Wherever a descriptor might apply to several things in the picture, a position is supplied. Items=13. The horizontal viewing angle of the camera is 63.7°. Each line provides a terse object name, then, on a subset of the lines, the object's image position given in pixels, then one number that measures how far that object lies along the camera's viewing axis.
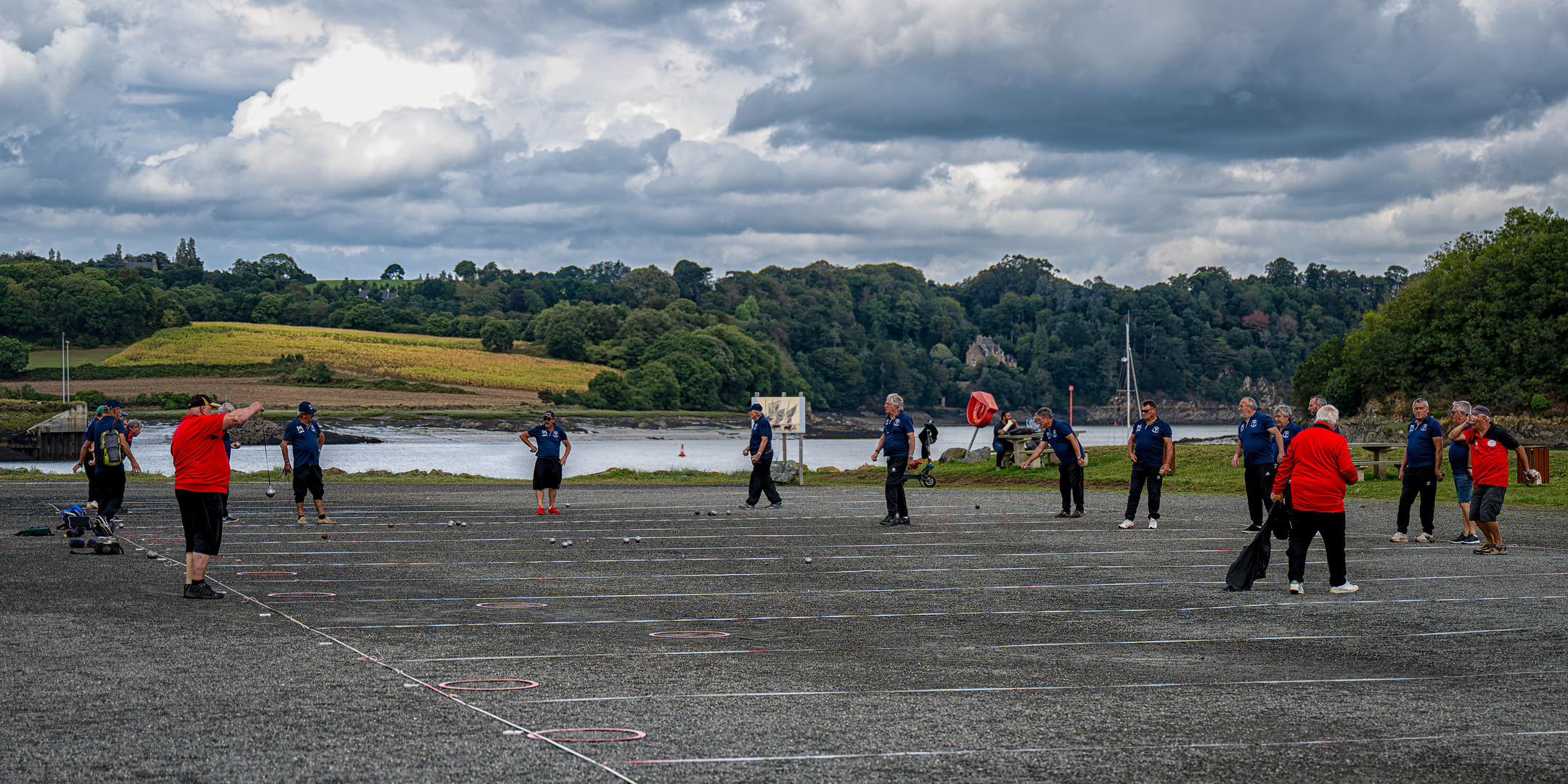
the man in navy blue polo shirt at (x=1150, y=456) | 18.36
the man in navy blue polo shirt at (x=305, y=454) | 19.41
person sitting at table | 32.50
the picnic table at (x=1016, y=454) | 33.81
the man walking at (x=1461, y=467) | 15.38
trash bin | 25.92
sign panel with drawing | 32.22
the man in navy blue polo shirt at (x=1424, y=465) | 16.11
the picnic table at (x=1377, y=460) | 27.64
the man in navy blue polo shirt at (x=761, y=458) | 22.73
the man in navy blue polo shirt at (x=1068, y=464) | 20.36
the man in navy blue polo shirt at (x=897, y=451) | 18.92
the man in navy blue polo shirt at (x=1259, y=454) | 17.12
